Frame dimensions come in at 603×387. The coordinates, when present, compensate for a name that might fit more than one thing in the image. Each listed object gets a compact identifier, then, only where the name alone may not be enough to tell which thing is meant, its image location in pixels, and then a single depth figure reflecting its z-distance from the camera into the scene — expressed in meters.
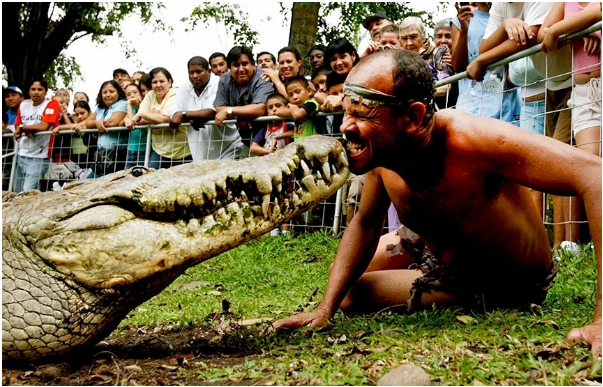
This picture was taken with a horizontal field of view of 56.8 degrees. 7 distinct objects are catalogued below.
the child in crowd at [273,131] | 6.65
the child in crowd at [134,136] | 7.79
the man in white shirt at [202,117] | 7.12
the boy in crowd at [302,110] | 6.20
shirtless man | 2.40
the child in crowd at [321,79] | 6.36
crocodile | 2.33
